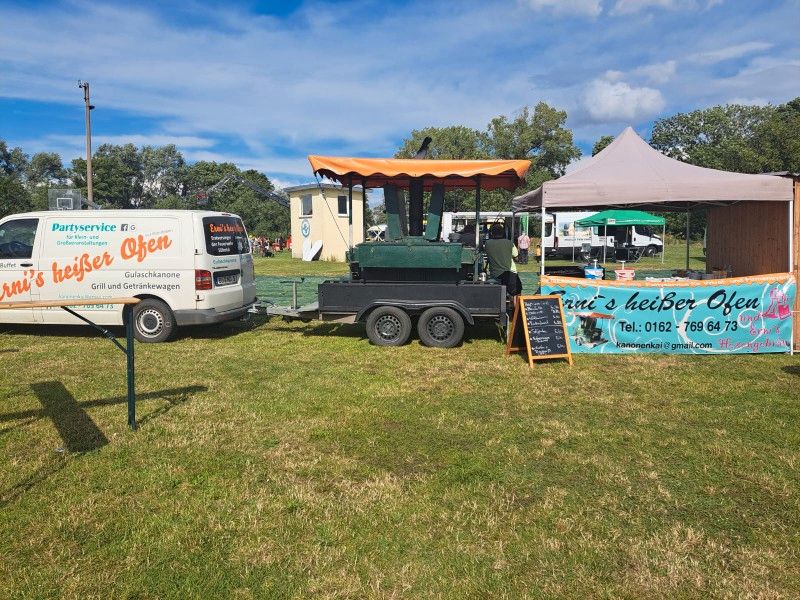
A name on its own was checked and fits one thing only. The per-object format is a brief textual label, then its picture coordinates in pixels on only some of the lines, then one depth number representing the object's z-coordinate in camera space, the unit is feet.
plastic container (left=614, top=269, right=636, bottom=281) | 32.06
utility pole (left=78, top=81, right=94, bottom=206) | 87.76
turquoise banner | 25.43
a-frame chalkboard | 24.35
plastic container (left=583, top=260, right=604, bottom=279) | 32.50
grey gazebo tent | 25.53
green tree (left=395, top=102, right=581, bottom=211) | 170.91
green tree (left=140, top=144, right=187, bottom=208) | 254.06
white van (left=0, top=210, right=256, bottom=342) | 27.78
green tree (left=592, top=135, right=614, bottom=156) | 188.85
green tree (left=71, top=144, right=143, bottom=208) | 209.25
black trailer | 26.23
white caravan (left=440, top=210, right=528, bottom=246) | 90.17
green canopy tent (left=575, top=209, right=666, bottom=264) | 77.61
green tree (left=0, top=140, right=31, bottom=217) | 130.28
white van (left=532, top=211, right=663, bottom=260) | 99.55
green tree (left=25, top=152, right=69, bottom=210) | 240.22
